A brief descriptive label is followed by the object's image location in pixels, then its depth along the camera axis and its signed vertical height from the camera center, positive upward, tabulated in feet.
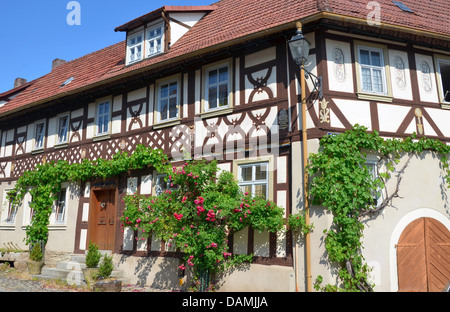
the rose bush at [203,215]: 28.32 +2.35
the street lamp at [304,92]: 26.45 +10.56
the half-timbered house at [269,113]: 28.43 +10.40
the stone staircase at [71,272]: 35.09 -2.17
